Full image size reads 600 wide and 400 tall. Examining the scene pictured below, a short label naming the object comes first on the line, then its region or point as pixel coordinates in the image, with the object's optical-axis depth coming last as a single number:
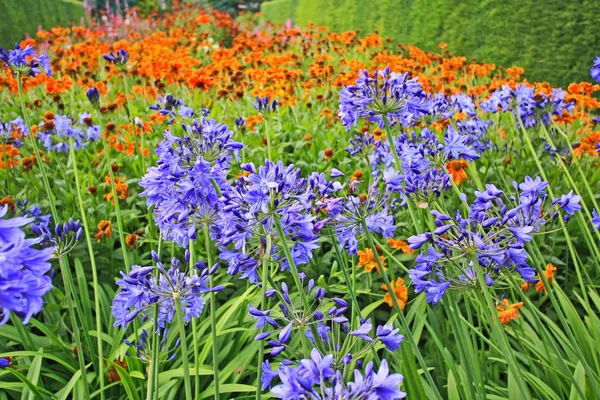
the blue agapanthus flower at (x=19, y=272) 0.77
